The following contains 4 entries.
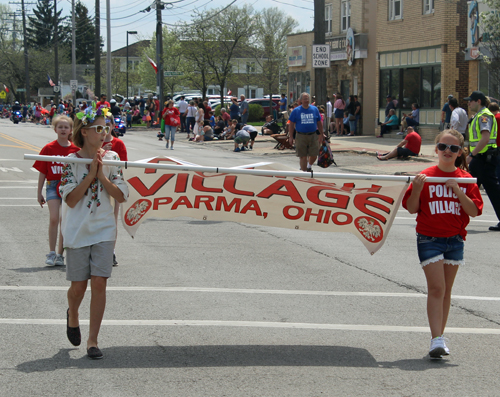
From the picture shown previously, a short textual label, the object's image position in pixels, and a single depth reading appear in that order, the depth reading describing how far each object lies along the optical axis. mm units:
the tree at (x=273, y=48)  67125
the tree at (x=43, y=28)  108062
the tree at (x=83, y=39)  112469
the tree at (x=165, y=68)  74269
